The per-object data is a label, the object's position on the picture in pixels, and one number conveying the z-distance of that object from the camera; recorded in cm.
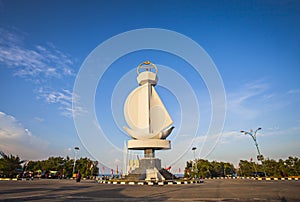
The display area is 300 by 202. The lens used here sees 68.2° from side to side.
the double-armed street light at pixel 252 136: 3103
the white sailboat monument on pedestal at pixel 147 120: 2859
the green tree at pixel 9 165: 2961
